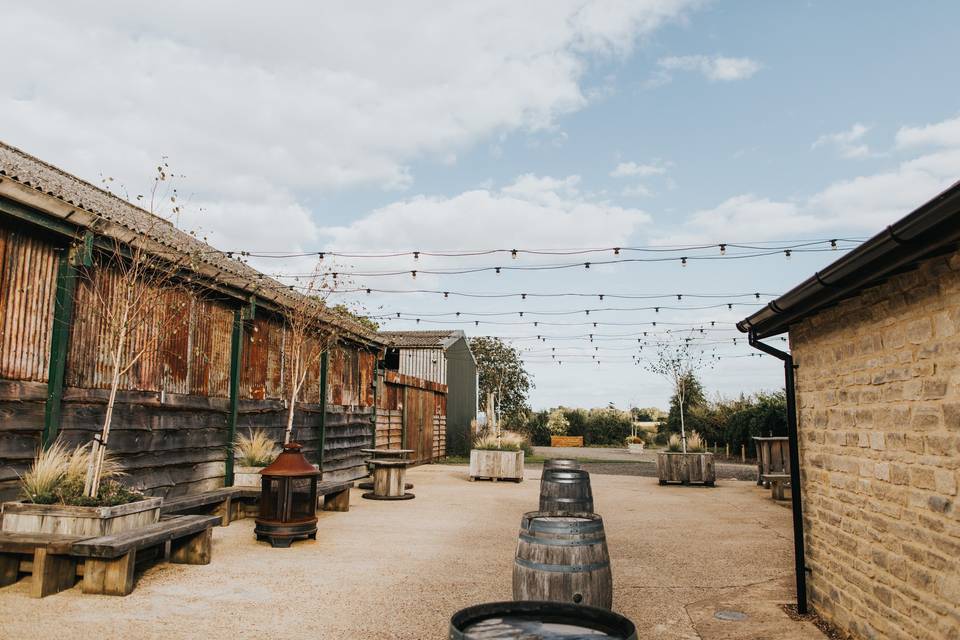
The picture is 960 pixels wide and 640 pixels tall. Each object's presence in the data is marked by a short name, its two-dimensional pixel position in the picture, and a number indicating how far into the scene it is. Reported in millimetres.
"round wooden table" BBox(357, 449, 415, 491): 12652
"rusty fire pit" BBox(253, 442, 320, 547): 7527
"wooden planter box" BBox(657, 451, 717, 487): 15305
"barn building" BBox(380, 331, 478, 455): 25250
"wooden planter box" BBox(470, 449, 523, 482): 15844
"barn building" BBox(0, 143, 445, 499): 6105
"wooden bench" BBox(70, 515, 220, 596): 5074
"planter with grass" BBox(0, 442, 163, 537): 5391
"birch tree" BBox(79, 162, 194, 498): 6348
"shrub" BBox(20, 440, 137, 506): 5598
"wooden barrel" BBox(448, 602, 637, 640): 2488
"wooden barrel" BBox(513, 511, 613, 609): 3879
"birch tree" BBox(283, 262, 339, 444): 11273
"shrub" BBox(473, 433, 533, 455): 16266
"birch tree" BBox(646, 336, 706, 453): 20703
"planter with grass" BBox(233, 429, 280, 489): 9180
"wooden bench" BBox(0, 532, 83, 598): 5066
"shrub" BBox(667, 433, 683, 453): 16656
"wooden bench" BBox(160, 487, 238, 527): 7481
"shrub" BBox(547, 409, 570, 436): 38500
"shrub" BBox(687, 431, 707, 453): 17484
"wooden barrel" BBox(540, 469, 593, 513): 6727
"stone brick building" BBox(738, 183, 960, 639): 3521
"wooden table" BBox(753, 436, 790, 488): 14828
